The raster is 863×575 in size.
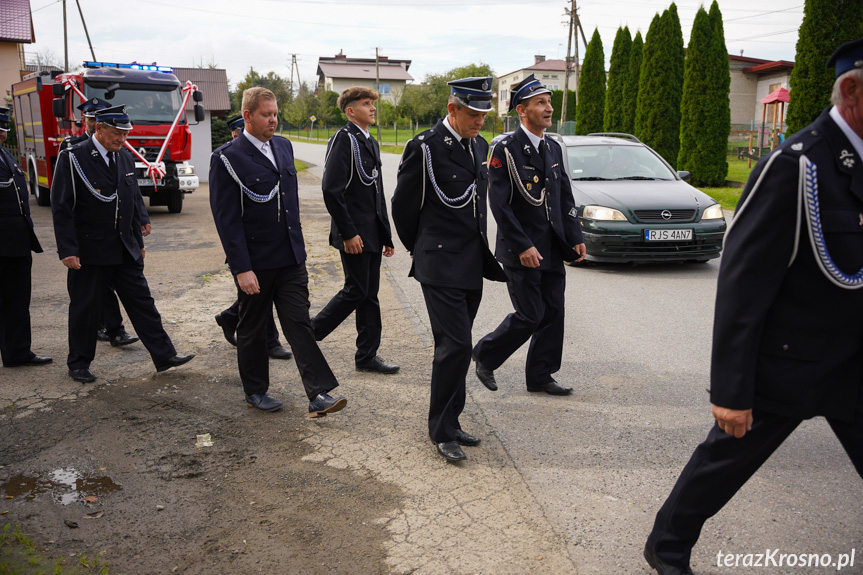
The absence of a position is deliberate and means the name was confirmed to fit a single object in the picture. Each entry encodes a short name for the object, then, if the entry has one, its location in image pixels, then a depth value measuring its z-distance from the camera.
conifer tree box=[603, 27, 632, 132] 28.73
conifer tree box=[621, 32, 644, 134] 27.00
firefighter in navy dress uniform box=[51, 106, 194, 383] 5.62
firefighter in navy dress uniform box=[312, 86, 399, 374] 5.56
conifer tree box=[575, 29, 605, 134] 33.06
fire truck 15.71
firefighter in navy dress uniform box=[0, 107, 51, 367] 5.94
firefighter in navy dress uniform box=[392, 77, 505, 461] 4.19
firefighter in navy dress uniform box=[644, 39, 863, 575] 2.34
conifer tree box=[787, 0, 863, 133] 15.61
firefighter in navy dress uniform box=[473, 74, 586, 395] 4.95
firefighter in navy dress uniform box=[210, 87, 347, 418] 4.66
